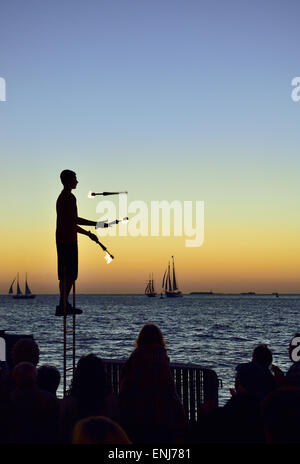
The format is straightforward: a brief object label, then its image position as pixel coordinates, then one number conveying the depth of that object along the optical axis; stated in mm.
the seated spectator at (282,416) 3910
